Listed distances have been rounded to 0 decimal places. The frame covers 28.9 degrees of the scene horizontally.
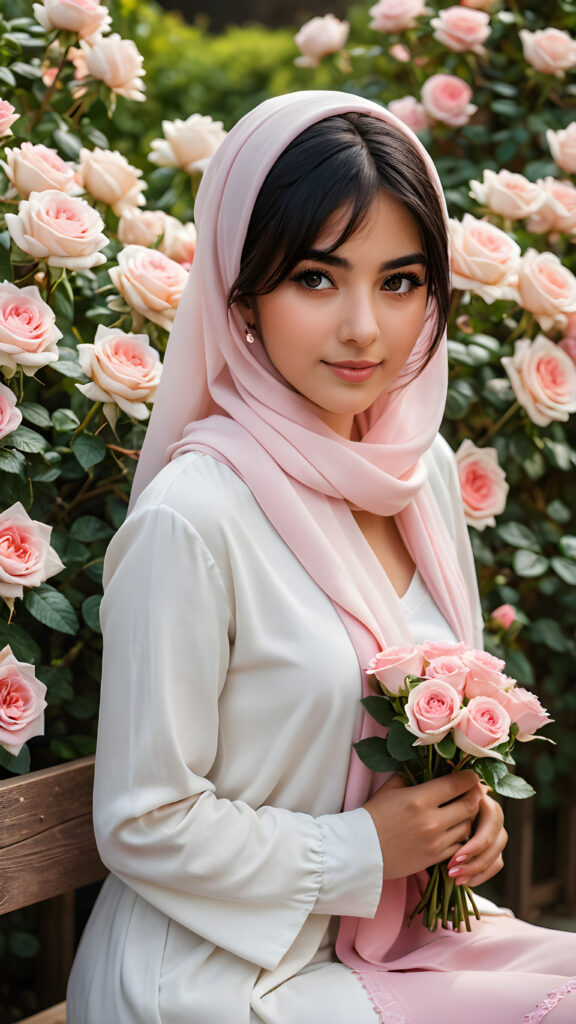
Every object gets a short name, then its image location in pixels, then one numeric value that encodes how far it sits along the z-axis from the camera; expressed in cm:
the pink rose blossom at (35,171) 209
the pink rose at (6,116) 209
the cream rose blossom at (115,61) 238
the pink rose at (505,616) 256
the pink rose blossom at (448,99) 288
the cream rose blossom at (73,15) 231
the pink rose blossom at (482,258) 239
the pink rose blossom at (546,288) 244
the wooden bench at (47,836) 184
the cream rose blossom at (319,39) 316
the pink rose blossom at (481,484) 247
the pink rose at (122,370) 197
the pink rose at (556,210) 266
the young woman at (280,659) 158
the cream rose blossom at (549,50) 285
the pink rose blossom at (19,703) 184
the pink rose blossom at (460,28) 286
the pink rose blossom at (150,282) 210
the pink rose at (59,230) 197
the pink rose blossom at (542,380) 247
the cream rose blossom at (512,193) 257
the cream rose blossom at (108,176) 232
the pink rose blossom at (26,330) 189
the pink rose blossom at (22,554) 186
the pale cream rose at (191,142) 255
